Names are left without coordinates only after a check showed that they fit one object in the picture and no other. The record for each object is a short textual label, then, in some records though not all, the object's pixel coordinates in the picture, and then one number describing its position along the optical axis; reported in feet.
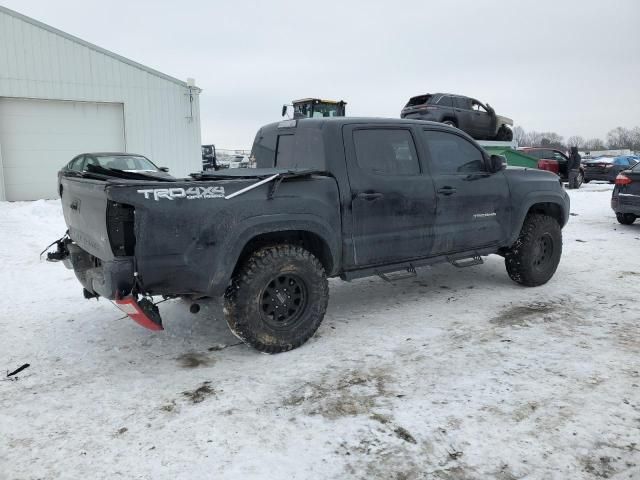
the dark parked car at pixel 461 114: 48.83
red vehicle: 64.18
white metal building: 47.44
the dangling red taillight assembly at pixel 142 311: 11.00
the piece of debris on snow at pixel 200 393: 10.64
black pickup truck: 11.10
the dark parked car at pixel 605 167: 73.46
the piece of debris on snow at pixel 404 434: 8.92
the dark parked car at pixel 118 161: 38.58
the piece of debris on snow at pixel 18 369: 11.97
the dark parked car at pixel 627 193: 32.14
